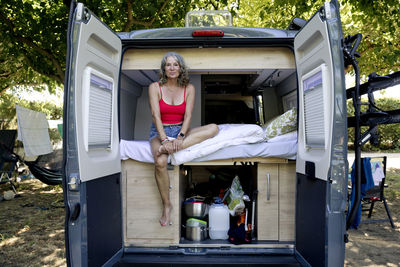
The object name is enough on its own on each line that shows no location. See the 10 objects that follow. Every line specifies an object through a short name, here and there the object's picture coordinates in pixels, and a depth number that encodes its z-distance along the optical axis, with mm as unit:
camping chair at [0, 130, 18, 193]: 6566
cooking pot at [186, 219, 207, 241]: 2938
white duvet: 2836
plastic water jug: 3029
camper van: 2025
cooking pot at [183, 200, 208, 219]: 3145
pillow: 3047
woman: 2805
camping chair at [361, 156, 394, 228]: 4351
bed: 2834
